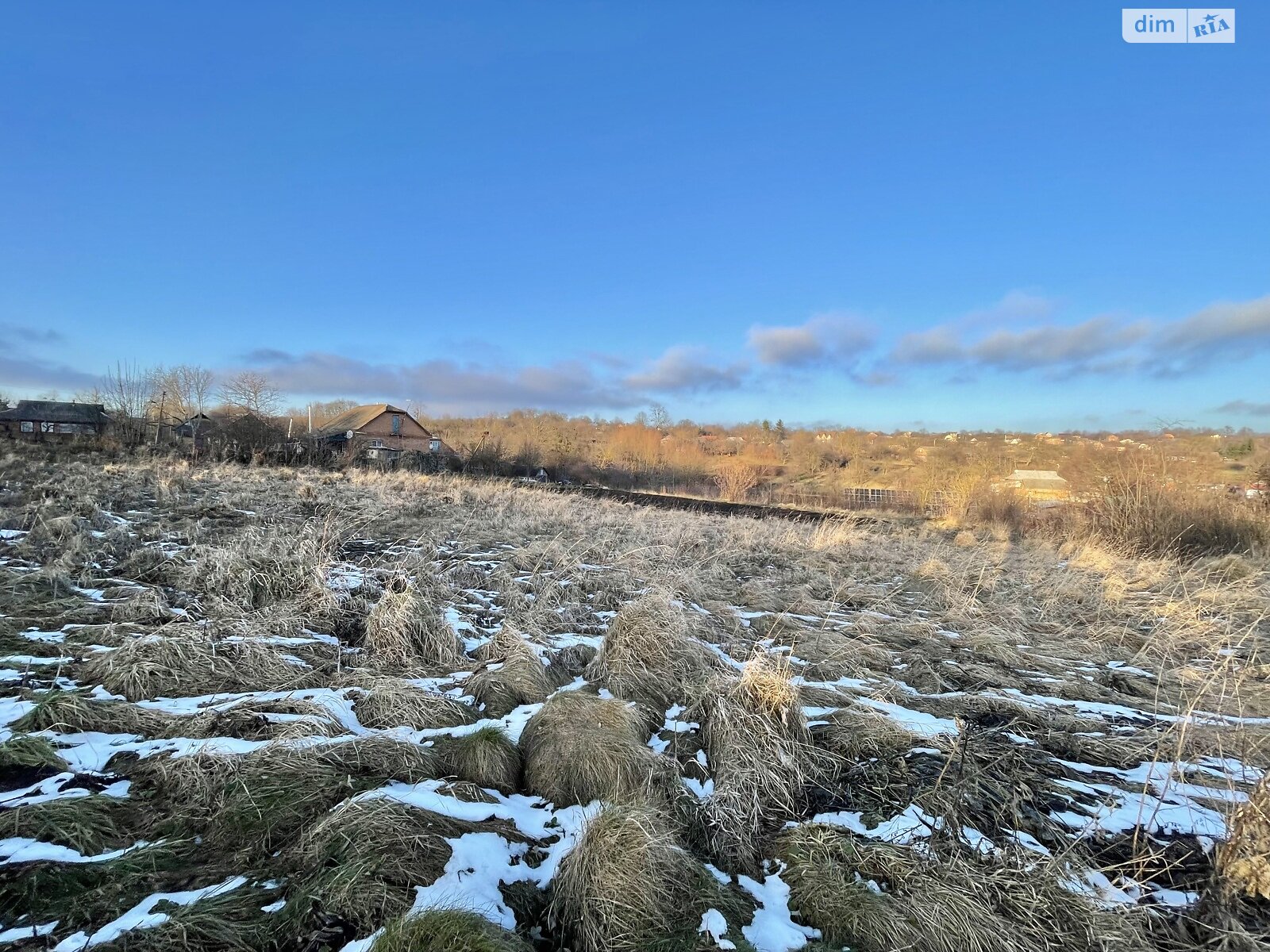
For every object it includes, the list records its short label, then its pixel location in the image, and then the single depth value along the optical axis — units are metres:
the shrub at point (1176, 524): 12.78
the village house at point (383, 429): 48.81
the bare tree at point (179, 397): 46.59
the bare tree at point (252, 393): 53.41
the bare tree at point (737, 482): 30.25
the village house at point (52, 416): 43.12
